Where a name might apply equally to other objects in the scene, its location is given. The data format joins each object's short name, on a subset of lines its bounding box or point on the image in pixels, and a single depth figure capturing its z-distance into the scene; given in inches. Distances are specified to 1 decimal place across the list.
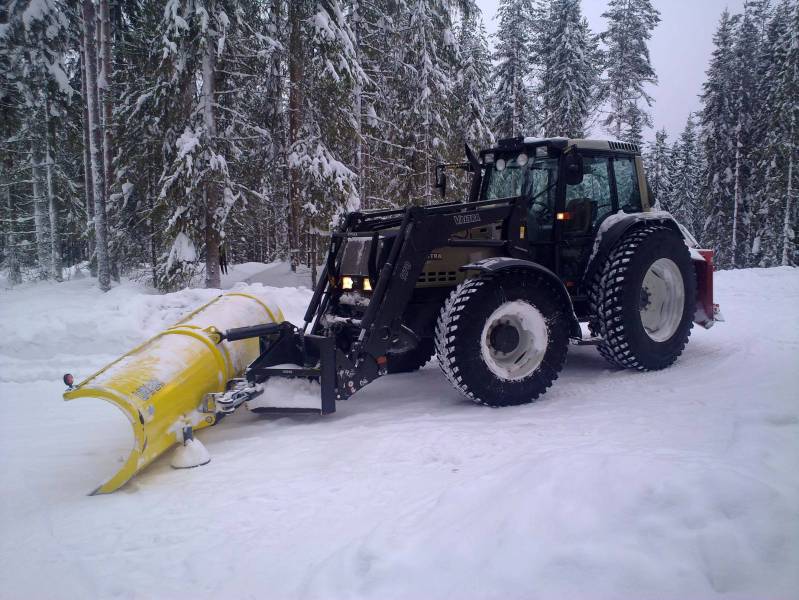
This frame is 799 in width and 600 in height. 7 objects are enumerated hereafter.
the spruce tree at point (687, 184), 1606.8
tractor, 193.6
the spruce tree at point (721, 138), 1190.3
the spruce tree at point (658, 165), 1521.9
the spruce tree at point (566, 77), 1024.2
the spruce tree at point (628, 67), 1072.2
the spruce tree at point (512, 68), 960.9
